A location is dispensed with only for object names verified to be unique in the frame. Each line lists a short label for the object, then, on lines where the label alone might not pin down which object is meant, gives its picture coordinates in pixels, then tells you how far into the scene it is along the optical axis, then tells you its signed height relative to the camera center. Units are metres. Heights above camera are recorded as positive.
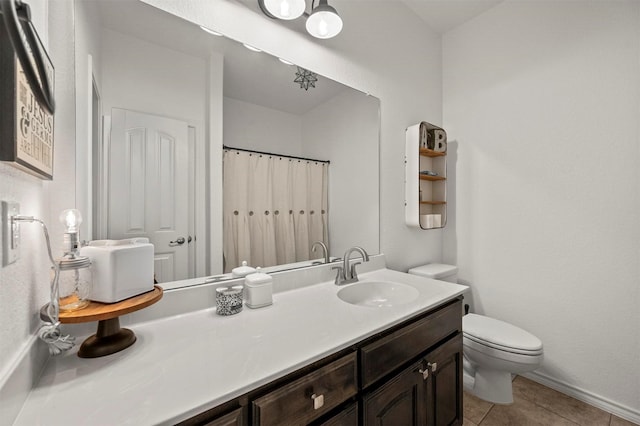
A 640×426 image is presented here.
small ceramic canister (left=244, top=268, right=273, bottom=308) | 1.12 -0.31
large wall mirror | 0.97 +0.33
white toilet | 1.51 -0.81
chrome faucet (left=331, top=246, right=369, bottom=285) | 1.50 -0.32
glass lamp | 0.72 -0.16
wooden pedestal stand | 0.70 -0.31
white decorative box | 0.77 -0.16
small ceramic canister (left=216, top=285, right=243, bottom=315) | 1.05 -0.34
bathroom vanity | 0.59 -0.39
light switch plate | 0.52 -0.04
